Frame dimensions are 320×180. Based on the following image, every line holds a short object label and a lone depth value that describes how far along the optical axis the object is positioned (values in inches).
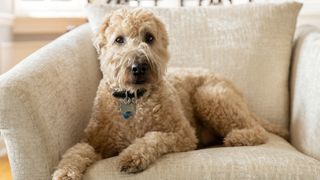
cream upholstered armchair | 57.6
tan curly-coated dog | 63.3
